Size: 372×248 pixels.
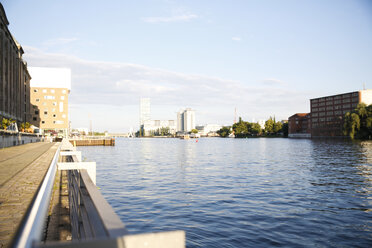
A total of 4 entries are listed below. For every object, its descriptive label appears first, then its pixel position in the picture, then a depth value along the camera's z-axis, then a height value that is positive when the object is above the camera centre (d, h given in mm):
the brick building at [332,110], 160625 +12349
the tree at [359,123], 110188 +2764
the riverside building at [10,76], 66938 +14905
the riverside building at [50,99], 132375 +15137
